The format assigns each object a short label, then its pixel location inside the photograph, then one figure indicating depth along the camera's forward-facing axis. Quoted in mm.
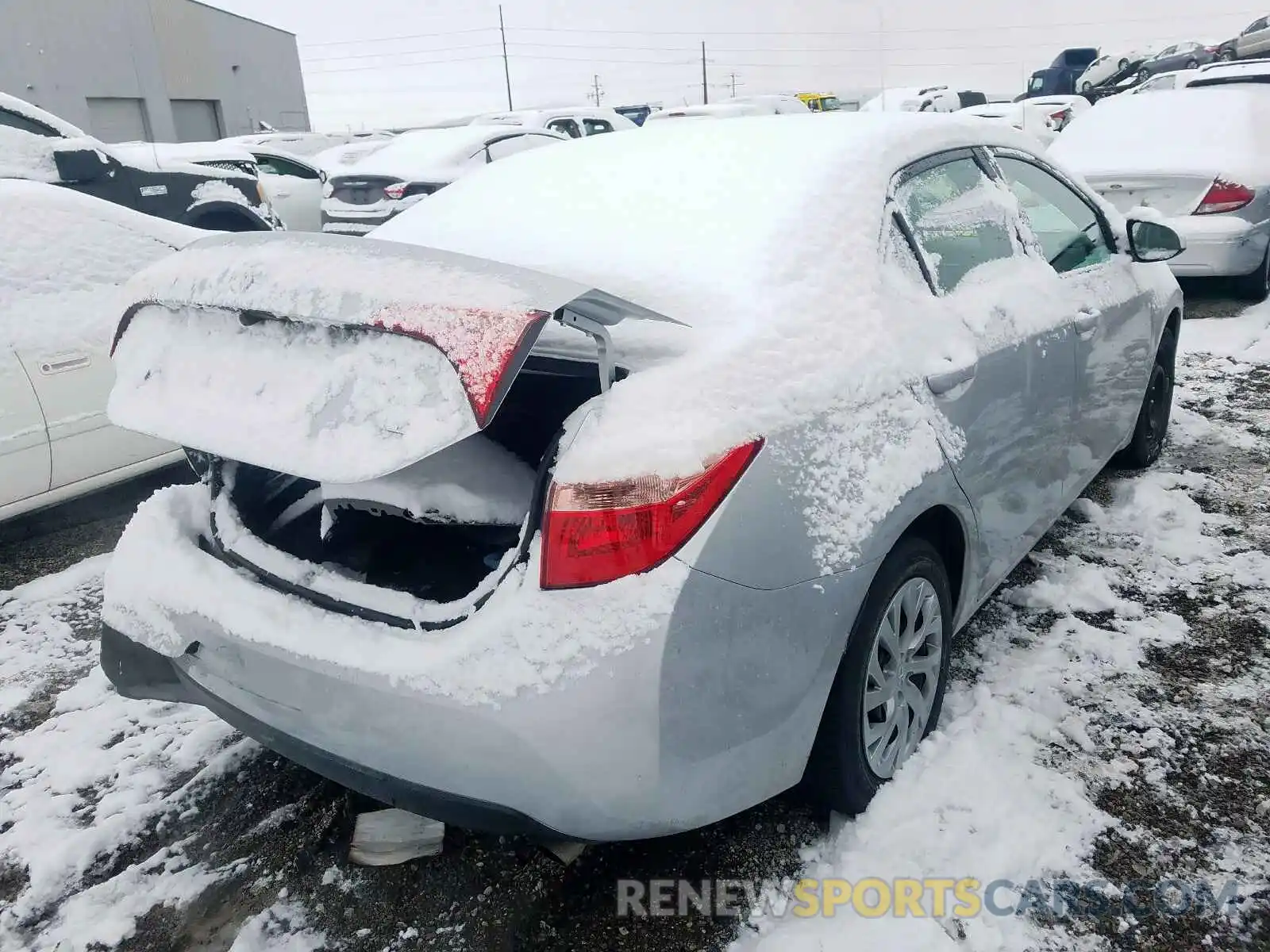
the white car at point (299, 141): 20469
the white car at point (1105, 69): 29214
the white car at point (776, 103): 20641
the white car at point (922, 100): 19906
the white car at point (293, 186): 11750
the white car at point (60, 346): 3754
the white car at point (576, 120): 14914
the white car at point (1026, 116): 14984
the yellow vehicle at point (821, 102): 29591
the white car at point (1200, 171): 6664
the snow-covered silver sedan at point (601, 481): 1649
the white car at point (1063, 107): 18391
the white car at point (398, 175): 10188
